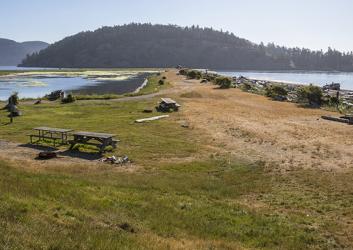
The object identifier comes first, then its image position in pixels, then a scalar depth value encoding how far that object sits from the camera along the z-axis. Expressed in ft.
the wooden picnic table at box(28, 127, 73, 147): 90.03
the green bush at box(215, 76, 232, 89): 246.47
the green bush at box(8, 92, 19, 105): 146.42
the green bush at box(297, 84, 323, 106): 169.48
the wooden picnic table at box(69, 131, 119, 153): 81.87
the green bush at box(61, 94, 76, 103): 175.32
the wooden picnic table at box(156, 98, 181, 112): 144.25
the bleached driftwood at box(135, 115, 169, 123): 120.30
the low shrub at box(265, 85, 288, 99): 196.21
